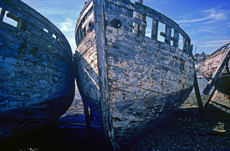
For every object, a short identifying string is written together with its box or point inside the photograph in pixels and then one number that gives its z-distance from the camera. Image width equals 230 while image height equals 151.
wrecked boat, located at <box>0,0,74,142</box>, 2.75
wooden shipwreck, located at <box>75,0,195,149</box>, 2.73
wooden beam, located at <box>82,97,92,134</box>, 5.02
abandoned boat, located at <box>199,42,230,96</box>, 5.47
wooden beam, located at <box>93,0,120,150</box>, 2.68
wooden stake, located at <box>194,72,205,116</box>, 5.64
